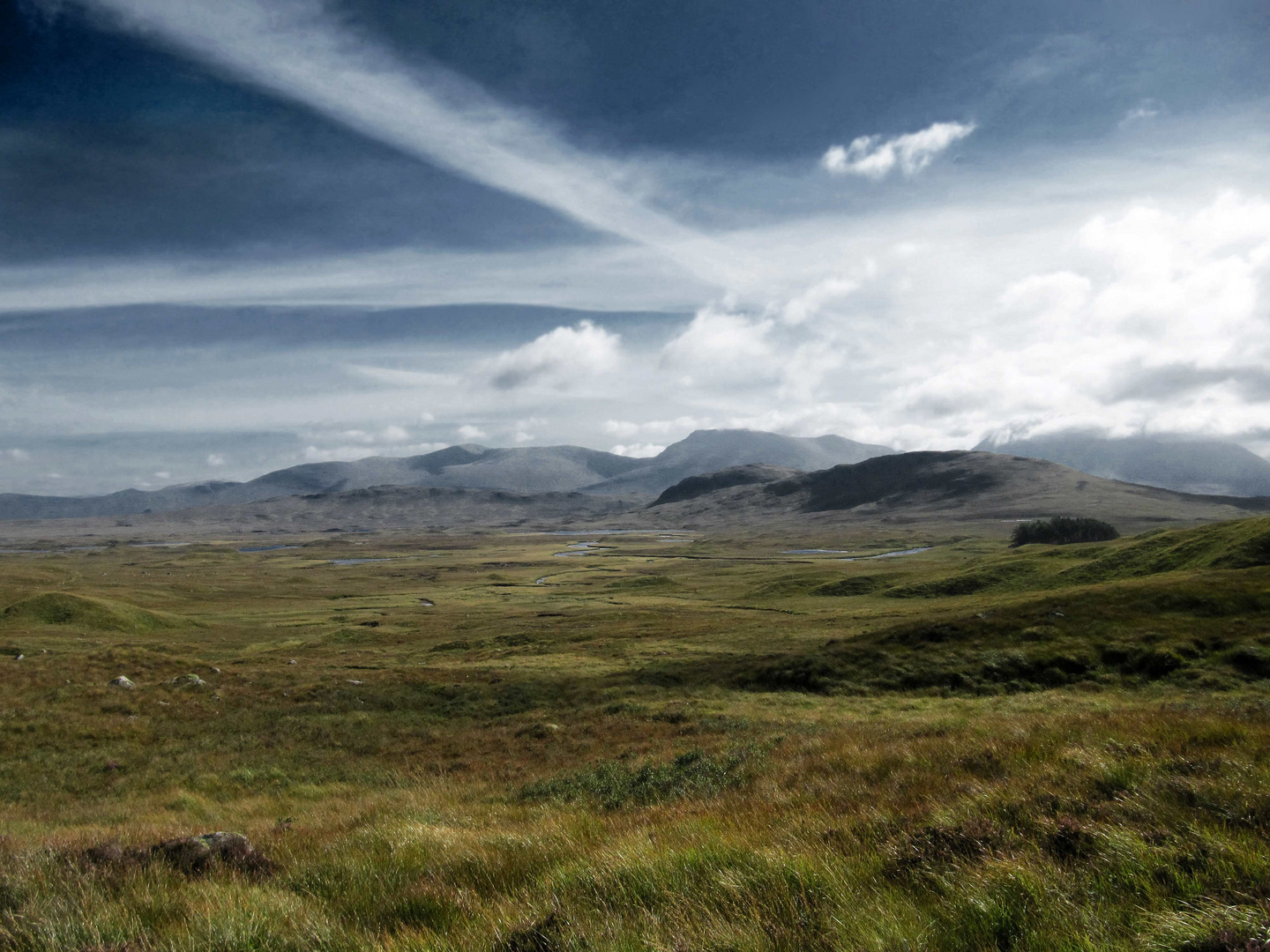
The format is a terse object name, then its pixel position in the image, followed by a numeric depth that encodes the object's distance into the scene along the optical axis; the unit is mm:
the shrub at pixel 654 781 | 12242
